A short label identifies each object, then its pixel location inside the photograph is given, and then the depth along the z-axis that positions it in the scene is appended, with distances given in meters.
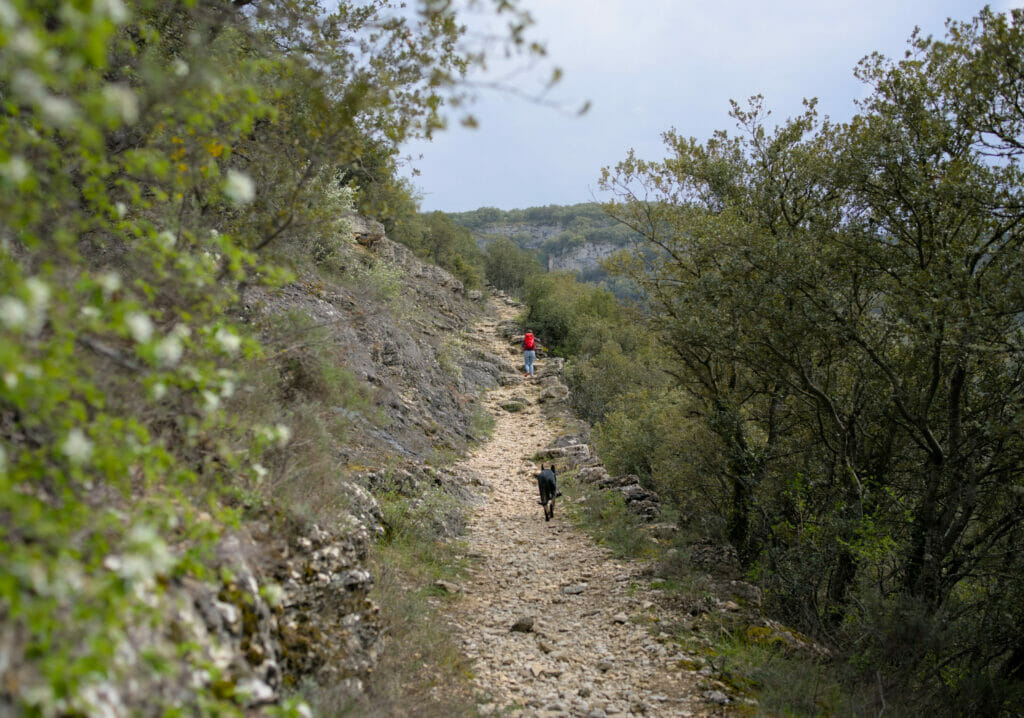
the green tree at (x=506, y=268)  56.53
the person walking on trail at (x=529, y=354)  26.69
